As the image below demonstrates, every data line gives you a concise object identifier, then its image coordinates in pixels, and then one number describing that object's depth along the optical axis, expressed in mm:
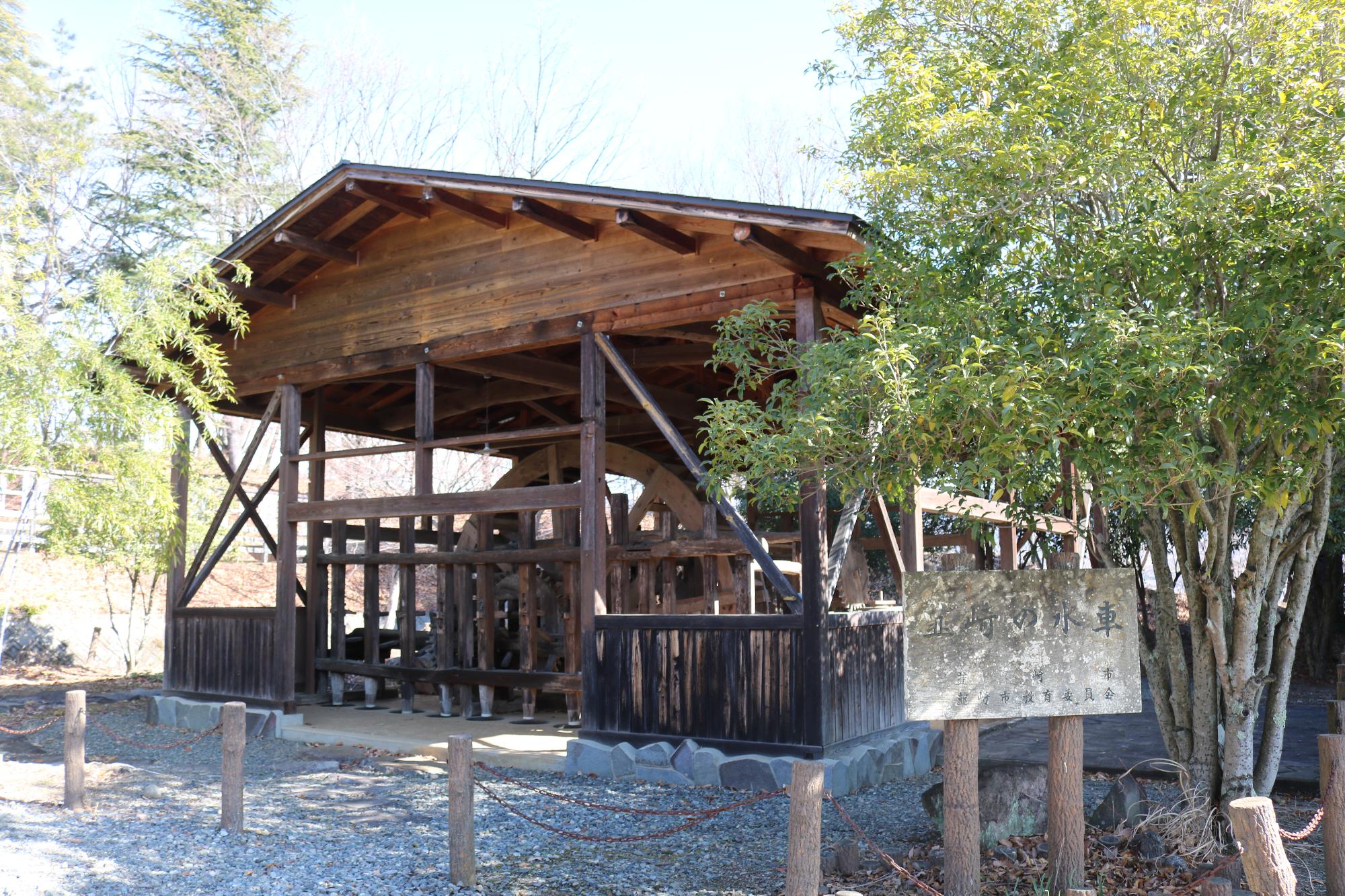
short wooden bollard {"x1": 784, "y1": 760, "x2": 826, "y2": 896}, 4281
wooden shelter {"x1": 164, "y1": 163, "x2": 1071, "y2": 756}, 7676
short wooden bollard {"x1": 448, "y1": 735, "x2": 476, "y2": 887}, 5348
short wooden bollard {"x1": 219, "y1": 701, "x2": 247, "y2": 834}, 6391
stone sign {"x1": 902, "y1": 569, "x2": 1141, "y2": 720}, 4809
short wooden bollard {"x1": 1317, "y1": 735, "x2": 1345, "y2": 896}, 4570
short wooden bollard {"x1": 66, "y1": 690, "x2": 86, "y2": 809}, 7105
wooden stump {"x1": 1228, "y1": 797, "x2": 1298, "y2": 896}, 3848
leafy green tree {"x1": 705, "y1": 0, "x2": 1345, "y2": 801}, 4043
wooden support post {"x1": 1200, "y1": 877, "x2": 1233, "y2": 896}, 3529
